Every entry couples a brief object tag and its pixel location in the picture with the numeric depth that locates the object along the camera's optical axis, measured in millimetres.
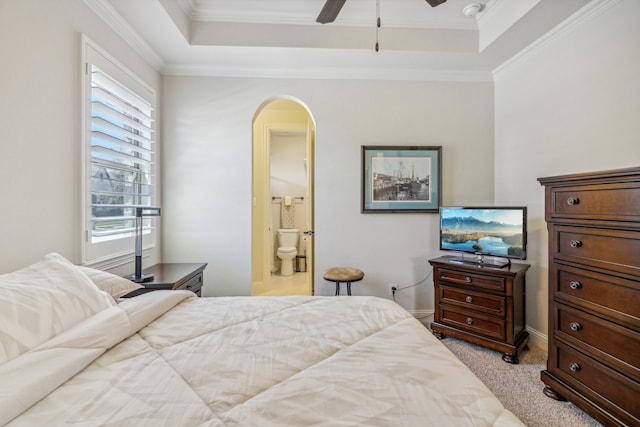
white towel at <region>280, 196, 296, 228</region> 5746
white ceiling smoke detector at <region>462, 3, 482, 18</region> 2486
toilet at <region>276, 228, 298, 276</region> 5169
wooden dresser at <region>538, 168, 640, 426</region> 1517
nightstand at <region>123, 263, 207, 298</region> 1984
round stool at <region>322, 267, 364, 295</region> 2803
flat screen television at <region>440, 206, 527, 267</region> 2441
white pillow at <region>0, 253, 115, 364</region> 903
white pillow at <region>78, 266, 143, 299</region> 1488
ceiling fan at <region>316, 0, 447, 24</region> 1808
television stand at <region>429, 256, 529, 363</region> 2387
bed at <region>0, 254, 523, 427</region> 738
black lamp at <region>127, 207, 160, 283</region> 2145
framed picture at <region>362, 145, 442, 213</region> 3156
